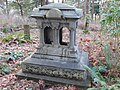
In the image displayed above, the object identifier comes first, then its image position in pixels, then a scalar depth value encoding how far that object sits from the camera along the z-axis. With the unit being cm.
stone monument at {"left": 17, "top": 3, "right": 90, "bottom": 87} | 239
